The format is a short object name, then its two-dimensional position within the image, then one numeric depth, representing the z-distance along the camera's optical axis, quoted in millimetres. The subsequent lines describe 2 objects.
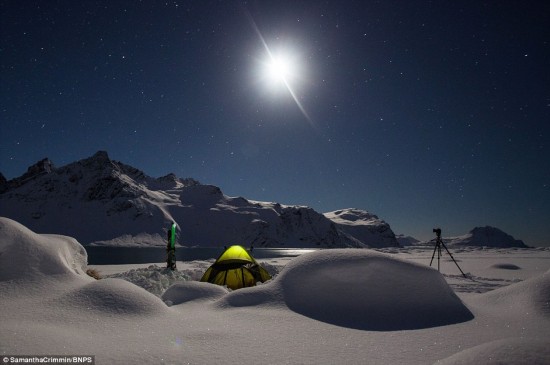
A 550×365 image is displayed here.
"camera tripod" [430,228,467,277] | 19672
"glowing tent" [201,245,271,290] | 14445
